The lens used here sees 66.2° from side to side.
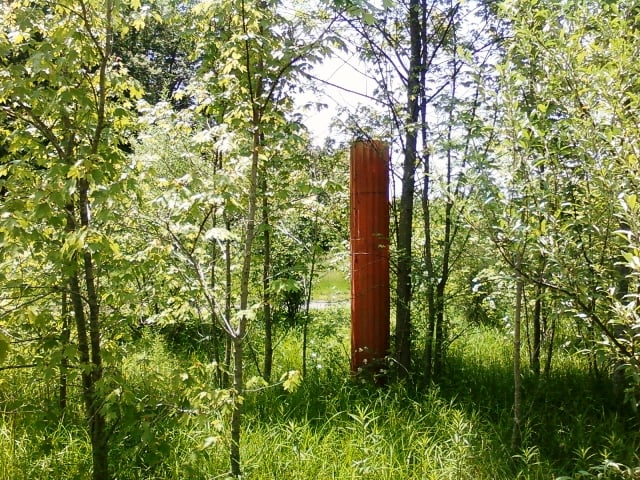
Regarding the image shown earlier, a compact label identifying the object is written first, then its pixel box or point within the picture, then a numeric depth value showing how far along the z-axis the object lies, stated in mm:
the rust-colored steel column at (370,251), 3877
